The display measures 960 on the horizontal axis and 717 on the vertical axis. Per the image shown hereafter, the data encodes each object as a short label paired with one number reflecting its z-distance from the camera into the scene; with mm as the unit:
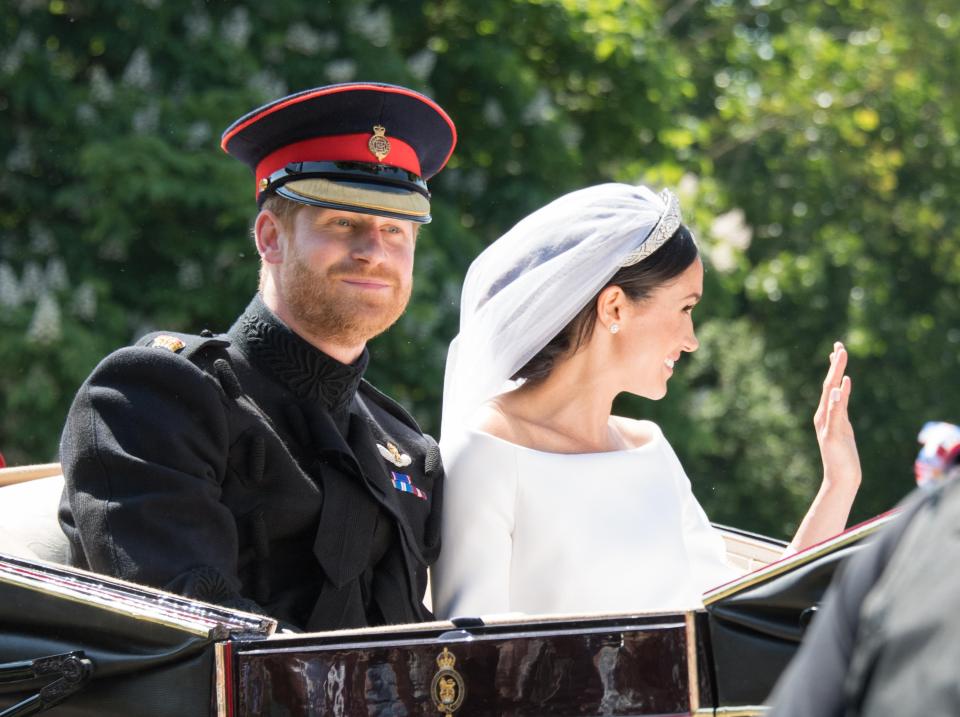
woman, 3679
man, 3382
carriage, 3150
